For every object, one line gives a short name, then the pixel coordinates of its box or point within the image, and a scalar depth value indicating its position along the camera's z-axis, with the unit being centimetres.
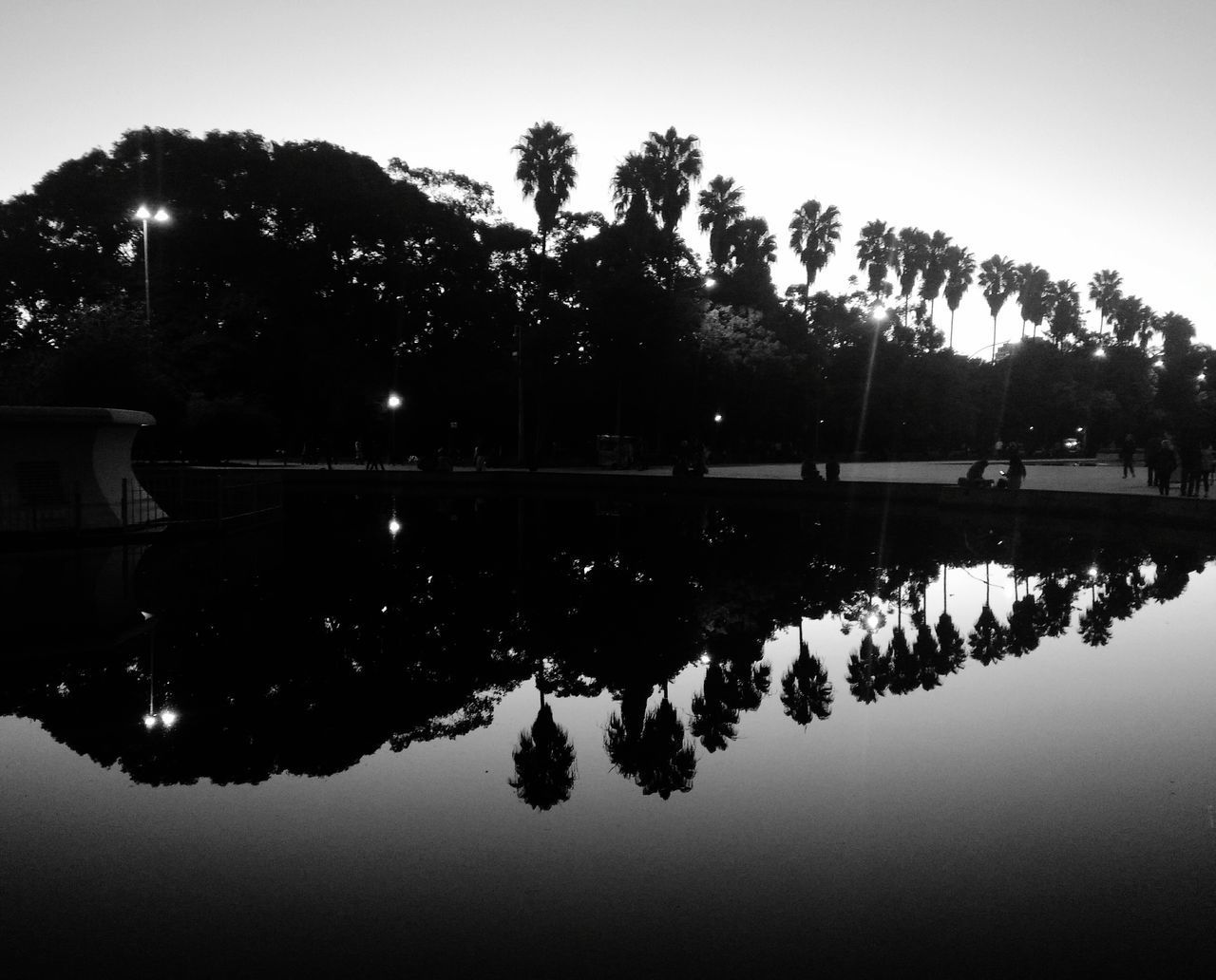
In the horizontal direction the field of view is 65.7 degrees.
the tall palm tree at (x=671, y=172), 5112
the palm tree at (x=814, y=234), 7069
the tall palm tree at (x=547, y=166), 4944
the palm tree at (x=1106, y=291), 10581
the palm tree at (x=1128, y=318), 10369
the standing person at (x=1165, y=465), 2587
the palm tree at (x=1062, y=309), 9319
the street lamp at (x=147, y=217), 3806
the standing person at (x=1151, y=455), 2964
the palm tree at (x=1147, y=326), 10538
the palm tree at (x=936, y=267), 8262
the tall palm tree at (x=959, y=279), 8769
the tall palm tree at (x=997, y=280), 9306
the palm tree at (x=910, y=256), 8119
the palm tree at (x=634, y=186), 5103
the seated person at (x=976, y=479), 2814
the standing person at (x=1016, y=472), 2744
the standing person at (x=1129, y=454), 3866
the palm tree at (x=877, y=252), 7869
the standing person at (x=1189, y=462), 2633
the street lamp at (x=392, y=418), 4896
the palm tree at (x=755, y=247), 6525
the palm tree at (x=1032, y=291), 9269
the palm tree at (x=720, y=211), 6153
